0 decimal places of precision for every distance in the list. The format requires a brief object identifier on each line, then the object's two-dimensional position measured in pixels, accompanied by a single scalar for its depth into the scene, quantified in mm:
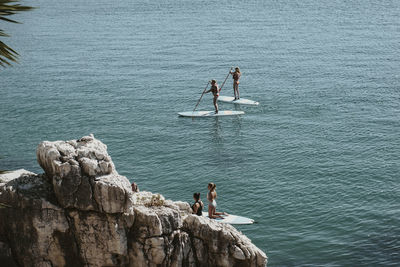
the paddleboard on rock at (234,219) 36000
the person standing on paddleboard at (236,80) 62781
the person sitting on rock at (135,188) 34078
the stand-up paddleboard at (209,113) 59562
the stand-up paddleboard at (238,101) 63250
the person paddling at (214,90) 58562
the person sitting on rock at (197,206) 32219
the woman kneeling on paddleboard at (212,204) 34422
